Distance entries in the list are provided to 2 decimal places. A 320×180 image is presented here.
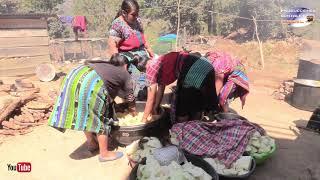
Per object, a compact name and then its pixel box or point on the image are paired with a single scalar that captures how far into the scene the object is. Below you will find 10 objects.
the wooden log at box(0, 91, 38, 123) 5.61
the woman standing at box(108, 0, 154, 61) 4.79
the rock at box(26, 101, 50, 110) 5.97
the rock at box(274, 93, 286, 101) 7.68
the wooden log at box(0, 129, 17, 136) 5.46
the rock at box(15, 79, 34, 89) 8.20
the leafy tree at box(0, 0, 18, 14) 24.53
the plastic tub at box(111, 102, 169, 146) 4.30
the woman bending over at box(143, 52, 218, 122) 4.19
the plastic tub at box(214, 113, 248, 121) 4.71
